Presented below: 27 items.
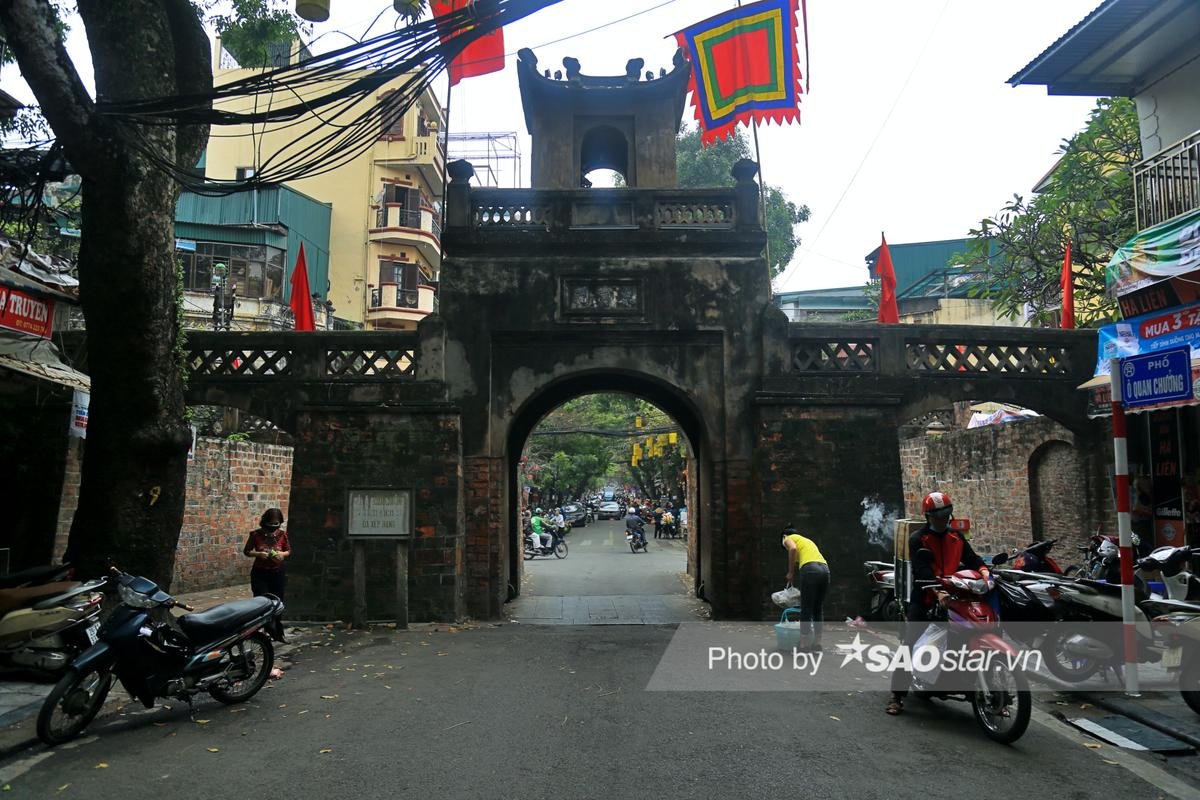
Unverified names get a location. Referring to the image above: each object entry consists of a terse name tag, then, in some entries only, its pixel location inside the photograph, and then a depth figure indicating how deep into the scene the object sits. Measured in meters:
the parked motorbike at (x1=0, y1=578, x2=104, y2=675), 6.00
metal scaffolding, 36.78
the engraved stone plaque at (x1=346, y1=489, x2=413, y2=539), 9.71
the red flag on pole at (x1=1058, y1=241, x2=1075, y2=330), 11.80
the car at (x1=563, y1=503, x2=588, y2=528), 40.06
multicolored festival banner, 11.59
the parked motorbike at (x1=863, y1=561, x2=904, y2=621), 9.37
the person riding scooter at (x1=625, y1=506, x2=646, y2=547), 25.78
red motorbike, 5.08
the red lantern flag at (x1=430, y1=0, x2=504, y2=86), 12.01
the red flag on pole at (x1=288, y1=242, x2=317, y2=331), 13.57
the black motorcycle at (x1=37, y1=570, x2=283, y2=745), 5.25
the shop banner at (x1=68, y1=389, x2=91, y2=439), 10.48
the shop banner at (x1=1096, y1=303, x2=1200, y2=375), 8.80
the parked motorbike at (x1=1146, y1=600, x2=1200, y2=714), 5.59
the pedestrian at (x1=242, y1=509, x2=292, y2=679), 8.73
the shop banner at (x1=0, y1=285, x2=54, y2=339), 8.59
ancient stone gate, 10.23
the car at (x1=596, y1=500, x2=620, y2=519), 51.00
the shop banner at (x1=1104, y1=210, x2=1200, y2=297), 8.68
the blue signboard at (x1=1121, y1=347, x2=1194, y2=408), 6.13
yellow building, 29.95
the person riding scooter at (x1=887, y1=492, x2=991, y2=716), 5.90
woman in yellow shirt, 7.90
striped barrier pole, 6.14
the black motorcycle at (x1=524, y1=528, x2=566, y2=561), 24.28
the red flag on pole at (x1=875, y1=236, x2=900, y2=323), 13.24
